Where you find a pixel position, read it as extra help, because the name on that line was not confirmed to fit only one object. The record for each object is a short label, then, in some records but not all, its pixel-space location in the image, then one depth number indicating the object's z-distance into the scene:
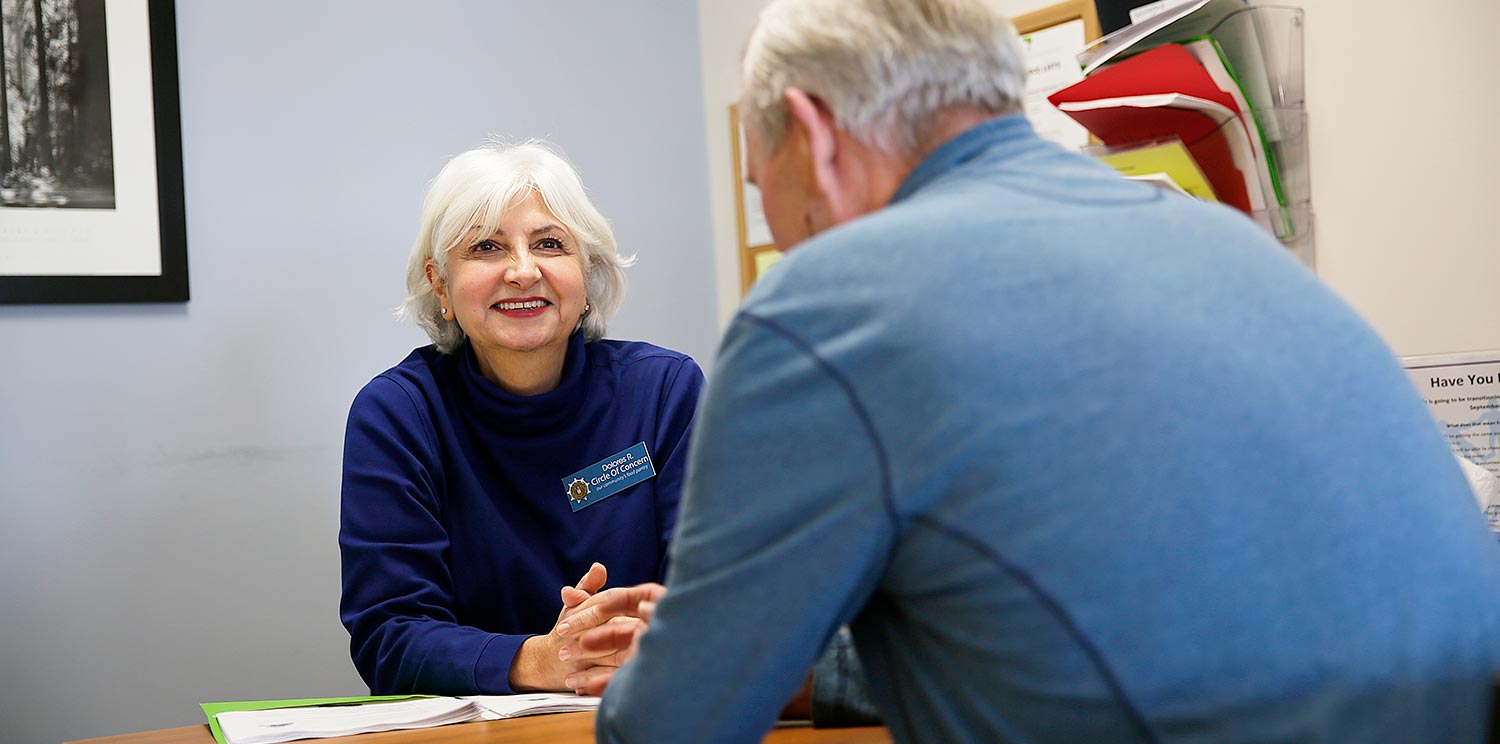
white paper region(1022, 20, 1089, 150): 2.37
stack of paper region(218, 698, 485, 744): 1.25
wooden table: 1.12
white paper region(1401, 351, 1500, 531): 1.72
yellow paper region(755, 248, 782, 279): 3.04
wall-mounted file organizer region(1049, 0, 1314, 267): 1.88
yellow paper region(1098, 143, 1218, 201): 1.86
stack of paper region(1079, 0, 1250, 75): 1.90
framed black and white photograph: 2.32
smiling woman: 1.81
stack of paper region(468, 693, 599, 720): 1.37
